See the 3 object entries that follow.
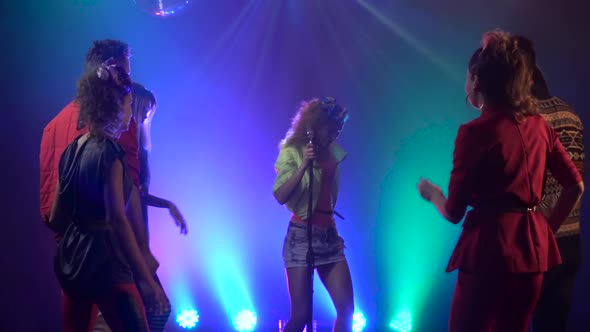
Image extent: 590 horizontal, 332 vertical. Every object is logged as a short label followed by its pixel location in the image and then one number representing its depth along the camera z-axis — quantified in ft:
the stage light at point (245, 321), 17.67
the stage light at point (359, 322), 17.63
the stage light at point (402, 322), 17.99
